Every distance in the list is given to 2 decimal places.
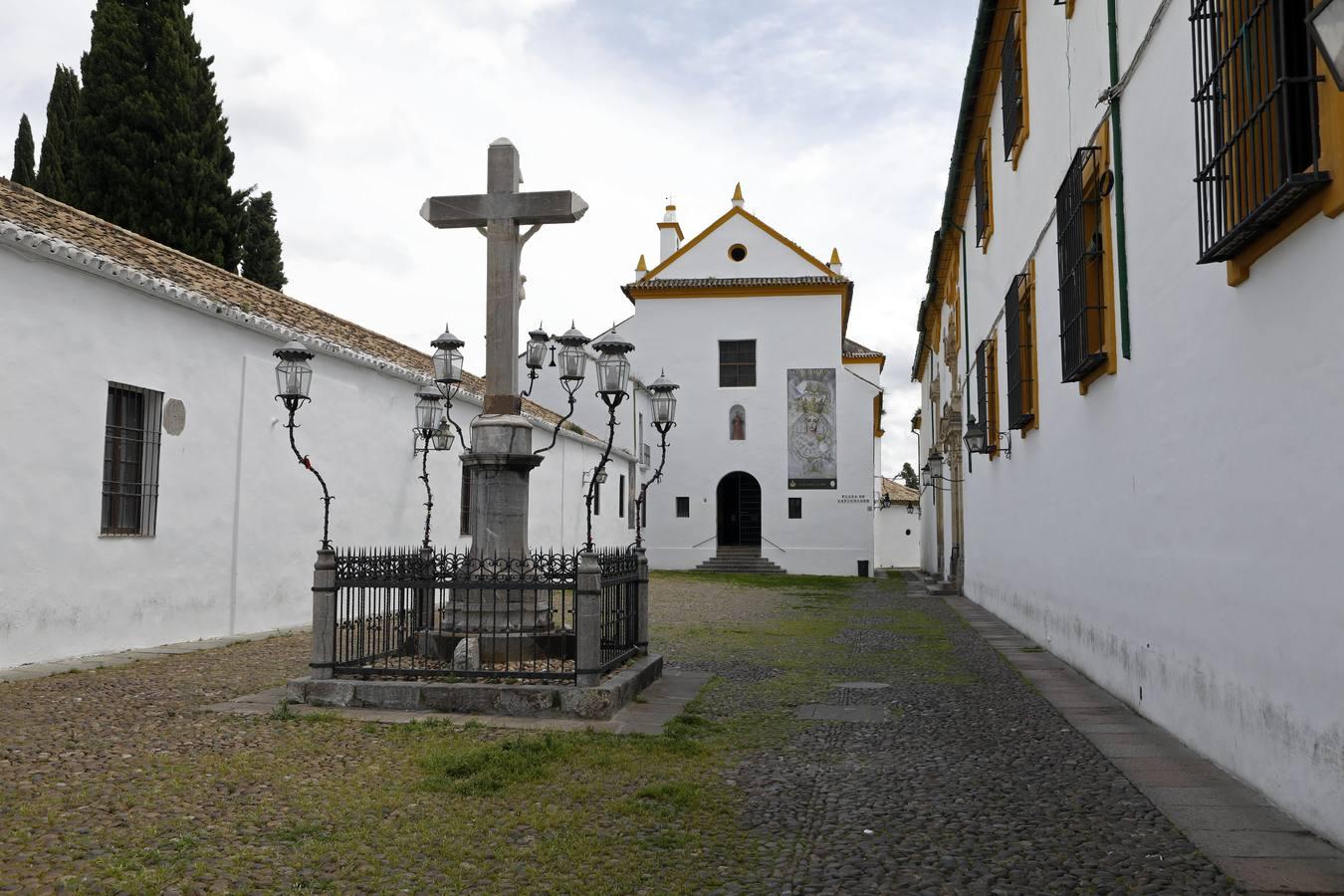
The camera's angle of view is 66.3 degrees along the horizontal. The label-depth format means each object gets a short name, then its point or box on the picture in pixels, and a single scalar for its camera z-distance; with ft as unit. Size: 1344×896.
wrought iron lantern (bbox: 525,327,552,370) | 37.89
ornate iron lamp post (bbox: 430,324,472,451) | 35.50
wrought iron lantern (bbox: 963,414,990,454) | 46.65
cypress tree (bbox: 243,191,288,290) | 79.77
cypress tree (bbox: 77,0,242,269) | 68.13
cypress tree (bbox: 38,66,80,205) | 71.20
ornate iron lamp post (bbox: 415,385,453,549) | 45.24
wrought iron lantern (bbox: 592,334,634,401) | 25.86
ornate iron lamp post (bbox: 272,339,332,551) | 29.37
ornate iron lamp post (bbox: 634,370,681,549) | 35.16
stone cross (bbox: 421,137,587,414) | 26.43
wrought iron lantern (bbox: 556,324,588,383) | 29.04
